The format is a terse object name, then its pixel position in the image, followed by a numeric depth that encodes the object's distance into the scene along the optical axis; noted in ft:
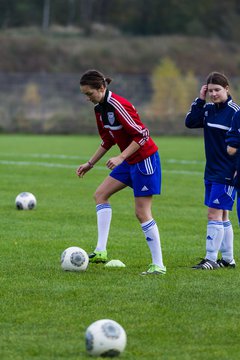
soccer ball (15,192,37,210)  98.73
